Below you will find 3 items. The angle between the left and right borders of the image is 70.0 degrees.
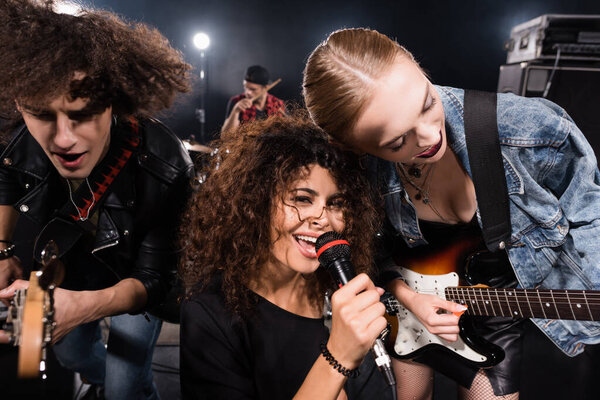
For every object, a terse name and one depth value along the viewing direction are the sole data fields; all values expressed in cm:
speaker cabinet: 284
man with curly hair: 136
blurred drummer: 549
